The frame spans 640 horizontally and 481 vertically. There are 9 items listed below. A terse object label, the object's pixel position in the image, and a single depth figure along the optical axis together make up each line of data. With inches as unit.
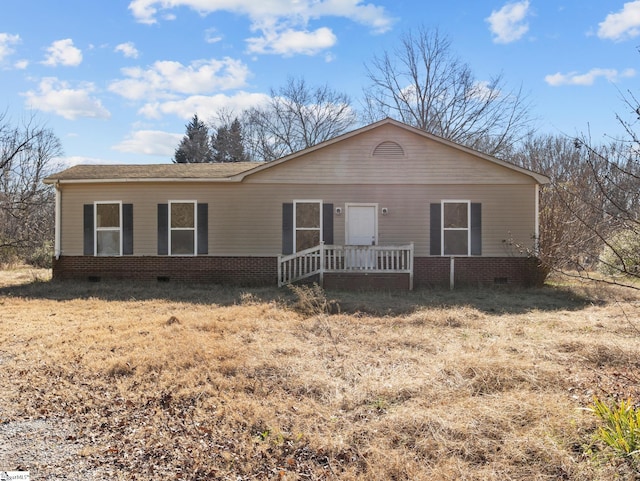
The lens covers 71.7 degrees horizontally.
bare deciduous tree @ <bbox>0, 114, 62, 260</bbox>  746.8
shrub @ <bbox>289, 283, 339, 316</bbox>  333.7
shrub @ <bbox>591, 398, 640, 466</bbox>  120.0
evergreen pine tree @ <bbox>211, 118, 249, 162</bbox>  1421.0
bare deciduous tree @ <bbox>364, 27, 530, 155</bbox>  1050.7
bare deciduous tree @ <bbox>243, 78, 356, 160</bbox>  1320.1
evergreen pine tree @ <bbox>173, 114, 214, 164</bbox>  1452.3
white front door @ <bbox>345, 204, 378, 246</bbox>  494.3
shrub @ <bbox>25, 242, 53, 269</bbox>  792.3
